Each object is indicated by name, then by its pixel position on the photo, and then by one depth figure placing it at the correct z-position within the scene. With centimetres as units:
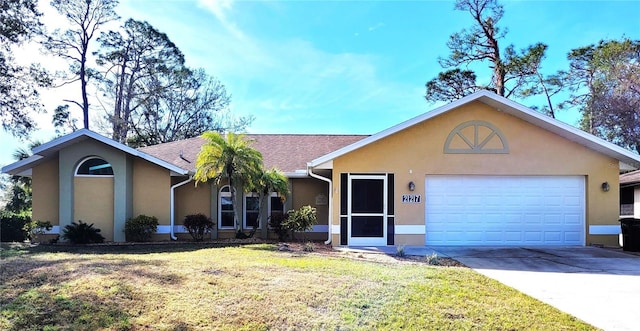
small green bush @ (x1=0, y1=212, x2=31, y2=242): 1505
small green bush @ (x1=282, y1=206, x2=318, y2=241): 1338
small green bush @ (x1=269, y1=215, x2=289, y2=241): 1403
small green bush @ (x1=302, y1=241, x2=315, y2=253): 1122
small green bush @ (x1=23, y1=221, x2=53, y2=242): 1362
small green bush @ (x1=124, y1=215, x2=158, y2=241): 1358
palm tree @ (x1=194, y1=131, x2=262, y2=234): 1294
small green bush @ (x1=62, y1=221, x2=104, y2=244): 1331
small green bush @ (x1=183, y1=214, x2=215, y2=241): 1402
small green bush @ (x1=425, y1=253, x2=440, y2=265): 924
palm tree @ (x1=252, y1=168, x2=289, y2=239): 1349
